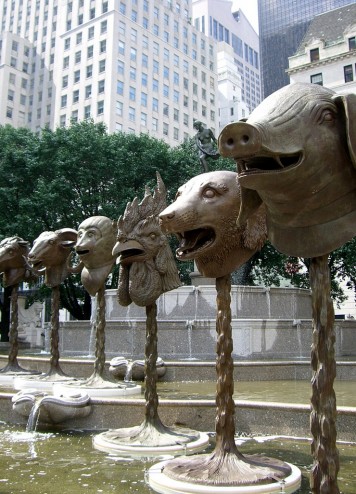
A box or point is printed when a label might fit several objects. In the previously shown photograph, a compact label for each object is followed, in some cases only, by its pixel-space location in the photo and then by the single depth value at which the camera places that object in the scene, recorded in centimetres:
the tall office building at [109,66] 6362
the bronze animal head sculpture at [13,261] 1057
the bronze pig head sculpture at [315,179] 261
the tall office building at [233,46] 11860
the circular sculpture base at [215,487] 361
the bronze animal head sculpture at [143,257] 569
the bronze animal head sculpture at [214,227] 424
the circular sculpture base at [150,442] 505
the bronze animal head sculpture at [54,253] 931
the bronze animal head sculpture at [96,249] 794
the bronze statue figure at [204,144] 2038
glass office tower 10506
